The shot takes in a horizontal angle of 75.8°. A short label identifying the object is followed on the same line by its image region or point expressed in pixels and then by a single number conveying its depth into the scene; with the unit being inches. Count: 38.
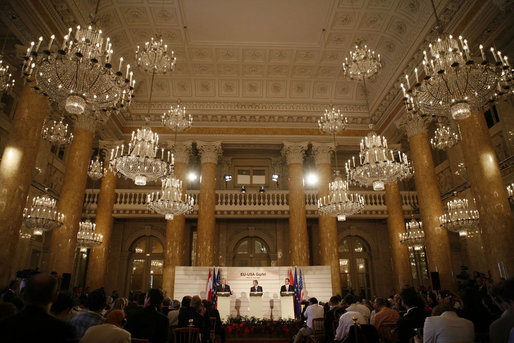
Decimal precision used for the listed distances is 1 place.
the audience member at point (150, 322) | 142.3
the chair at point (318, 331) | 237.5
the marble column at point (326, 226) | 498.7
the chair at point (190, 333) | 176.1
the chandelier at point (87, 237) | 452.8
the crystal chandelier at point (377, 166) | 304.8
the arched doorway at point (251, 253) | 617.3
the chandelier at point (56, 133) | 387.5
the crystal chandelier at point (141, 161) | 287.9
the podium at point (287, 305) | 405.4
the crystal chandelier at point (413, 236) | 473.7
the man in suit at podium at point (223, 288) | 418.3
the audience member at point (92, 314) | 127.8
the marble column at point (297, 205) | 508.4
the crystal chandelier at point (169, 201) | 362.3
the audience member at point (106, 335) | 105.3
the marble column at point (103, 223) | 473.7
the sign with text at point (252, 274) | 454.0
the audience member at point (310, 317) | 250.2
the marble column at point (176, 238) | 485.1
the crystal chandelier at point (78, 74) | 193.3
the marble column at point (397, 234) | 479.2
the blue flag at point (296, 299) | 415.7
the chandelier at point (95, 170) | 470.6
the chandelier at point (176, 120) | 394.0
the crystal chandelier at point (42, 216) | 336.8
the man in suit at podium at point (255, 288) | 422.0
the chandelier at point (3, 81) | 278.1
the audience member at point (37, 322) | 71.4
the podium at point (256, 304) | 413.1
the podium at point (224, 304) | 401.1
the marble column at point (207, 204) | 499.5
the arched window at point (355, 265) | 608.0
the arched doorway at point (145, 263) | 607.2
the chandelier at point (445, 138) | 408.5
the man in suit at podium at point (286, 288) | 417.4
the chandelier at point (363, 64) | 323.5
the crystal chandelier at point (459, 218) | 372.2
